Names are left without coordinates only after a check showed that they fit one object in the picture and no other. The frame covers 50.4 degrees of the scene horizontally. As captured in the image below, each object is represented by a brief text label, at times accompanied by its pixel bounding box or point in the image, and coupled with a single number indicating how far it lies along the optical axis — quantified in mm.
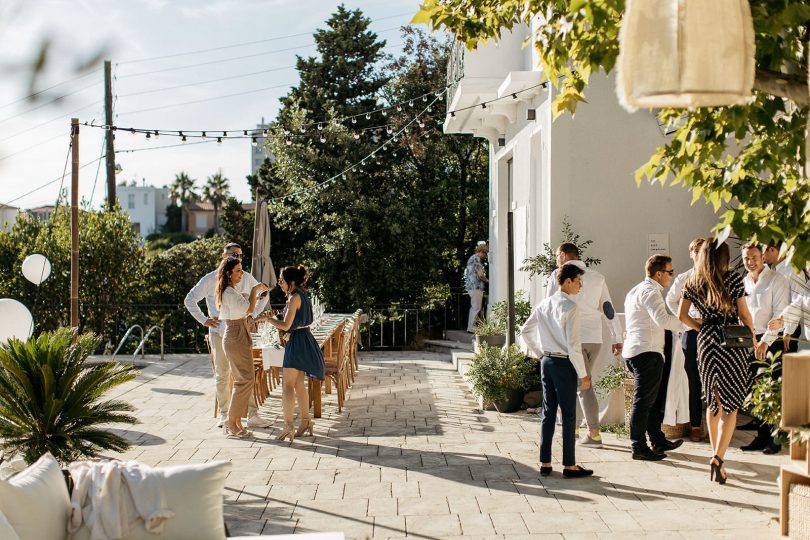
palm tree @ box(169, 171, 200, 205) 91500
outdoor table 9883
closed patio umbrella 15039
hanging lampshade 2562
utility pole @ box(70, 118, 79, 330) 15509
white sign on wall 11383
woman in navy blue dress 8547
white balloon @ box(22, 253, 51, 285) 16281
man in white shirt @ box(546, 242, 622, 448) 8055
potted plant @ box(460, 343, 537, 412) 9906
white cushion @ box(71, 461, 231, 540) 3973
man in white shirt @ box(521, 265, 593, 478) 6836
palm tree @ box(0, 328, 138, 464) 5457
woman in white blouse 8828
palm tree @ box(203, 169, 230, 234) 84000
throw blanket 3926
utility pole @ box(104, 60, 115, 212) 20453
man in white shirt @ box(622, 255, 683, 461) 7355
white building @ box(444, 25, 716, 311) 11289
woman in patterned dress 6598
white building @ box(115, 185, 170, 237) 100688
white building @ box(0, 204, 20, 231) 20016
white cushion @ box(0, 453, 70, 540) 3627
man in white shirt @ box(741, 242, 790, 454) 7863
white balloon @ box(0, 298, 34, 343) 11229
